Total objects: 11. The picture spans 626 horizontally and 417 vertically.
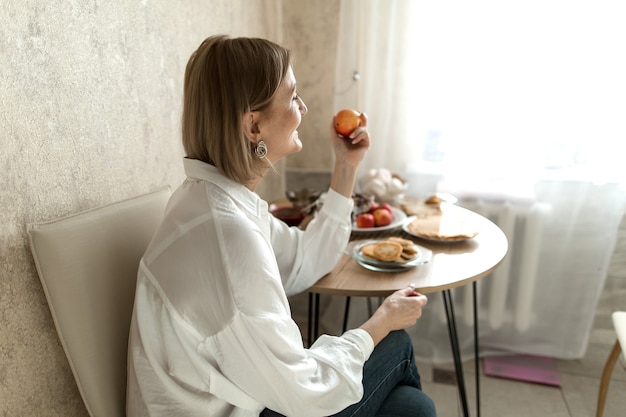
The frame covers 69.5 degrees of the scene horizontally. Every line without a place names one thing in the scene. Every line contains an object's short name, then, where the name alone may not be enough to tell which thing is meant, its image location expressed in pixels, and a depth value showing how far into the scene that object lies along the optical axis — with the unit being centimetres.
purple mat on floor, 191
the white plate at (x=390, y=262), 118
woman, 75
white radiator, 182
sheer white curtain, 168
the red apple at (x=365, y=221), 146
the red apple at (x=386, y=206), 155
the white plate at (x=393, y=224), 144
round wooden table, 111
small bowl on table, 152
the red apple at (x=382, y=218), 147
